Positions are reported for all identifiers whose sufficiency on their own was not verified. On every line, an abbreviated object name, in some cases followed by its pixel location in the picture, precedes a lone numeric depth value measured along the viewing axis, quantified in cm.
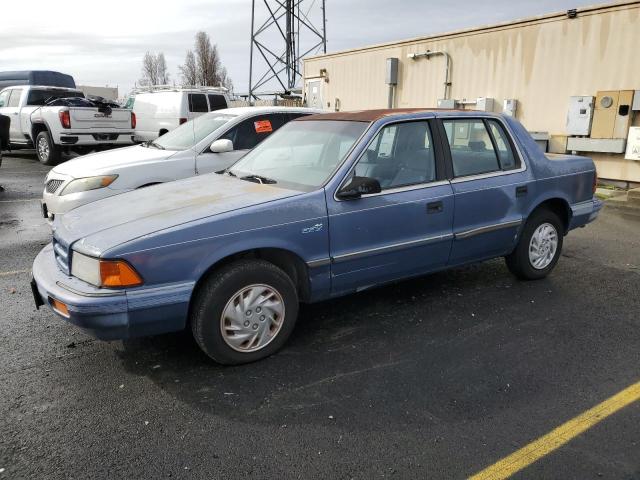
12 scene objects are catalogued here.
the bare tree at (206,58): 5472
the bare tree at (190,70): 5528
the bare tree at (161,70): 6625
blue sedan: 311
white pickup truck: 1288
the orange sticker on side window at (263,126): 692
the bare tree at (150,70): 6631
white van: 1473
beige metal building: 970
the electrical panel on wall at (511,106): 1141
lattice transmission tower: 2777
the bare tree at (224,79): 5737
